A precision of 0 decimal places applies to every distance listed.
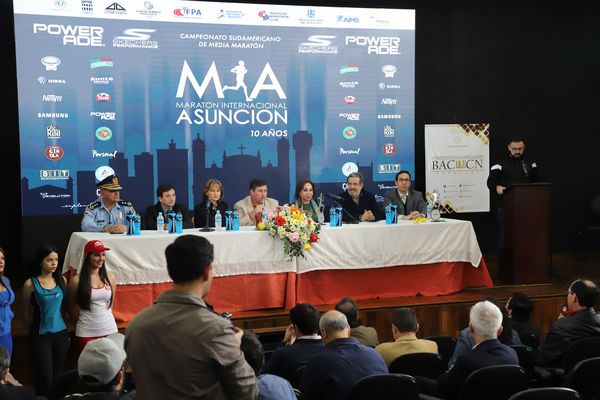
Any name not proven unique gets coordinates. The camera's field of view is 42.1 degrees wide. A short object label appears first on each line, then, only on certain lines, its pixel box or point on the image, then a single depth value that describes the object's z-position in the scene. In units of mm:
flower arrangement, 6113
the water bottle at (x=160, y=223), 6191
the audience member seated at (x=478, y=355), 3531
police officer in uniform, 6031
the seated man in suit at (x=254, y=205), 6727
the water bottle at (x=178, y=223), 6102
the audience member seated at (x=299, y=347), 3758
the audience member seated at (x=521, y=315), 4817
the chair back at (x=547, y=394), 3070
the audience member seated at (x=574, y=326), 4340
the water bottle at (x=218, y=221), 6312
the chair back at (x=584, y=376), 3621
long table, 5844
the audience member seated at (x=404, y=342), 3977
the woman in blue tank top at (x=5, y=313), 4672
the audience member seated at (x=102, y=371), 2625
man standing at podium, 7711
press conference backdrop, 7441
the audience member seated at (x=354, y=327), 4422
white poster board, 8859
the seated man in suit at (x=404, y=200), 7191
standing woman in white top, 4918
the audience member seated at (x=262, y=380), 2854
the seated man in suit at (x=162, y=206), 6410
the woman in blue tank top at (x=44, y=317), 4781
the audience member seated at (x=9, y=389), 3342
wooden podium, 7090
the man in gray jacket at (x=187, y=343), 2137
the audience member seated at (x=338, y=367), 3299
